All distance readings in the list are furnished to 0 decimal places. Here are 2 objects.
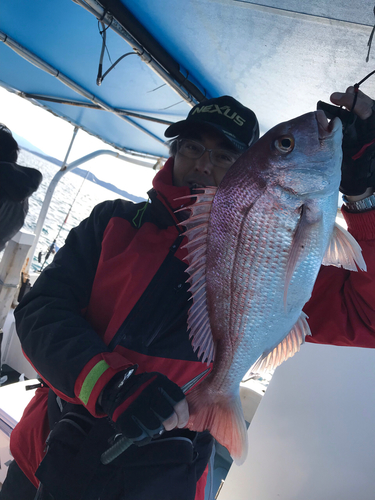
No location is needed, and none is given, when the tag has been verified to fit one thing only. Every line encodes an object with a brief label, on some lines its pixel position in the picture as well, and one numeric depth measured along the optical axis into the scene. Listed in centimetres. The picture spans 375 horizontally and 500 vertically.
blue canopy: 168
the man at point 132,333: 109
